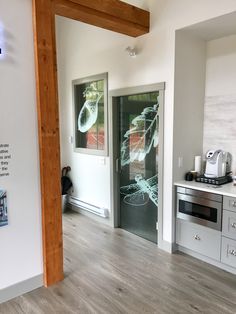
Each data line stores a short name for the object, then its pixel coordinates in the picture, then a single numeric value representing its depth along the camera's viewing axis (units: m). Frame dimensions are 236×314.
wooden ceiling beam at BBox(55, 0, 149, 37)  2.69
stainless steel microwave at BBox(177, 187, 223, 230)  2.96
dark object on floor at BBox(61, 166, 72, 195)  5.03
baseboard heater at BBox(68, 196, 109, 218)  4.32
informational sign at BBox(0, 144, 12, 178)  2.37
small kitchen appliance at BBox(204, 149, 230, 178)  3.24
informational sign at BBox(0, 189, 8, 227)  2.40
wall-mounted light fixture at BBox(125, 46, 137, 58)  3.48
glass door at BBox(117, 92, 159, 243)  3.59
